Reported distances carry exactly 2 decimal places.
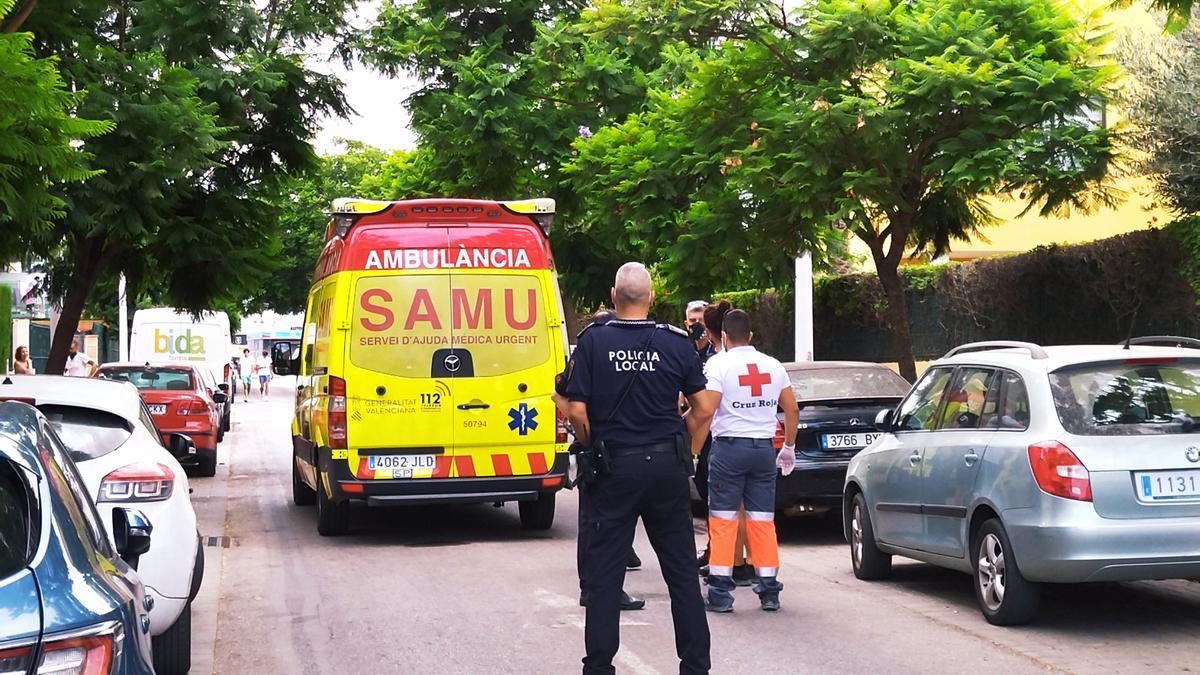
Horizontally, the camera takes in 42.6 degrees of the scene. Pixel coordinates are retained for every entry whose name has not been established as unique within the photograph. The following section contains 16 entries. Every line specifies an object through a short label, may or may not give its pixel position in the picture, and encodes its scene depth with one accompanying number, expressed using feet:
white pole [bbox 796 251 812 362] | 73.41
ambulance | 40.63
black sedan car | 40.19
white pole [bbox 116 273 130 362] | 157.38
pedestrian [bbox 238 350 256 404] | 183.62
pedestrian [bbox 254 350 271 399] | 203.10
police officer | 21.24
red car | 69.31
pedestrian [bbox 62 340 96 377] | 99.71
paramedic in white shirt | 29.68
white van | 133.59
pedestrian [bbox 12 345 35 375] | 84.84
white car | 23.21
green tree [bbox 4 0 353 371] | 50.11
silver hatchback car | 25.53
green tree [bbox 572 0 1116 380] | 51.13
